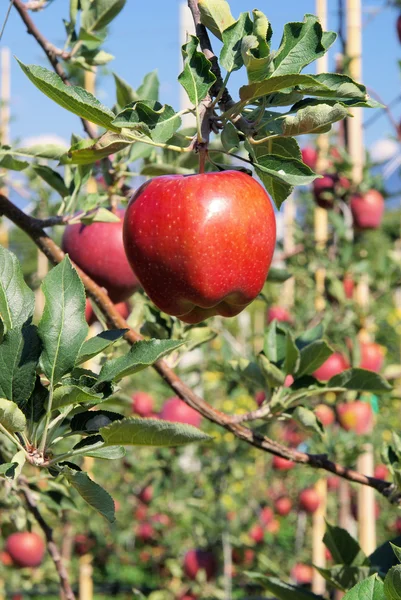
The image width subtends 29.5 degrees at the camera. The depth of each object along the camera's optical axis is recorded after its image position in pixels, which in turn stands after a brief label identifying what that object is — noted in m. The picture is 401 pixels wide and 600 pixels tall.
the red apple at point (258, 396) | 2.46
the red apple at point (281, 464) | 2.83
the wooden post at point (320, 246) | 2.47
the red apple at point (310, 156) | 2.68
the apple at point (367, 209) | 2.45
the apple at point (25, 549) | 2.58
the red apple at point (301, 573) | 2.98
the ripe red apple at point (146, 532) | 3.03
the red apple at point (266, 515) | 3.31
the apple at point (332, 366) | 2.07
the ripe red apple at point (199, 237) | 0.58
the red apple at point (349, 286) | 2.51
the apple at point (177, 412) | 2.14
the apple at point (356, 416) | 2.31
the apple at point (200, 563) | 2.54
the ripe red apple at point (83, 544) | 3.17
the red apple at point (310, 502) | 2.81
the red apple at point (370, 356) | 2.25
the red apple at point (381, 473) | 3.02
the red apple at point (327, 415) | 2.49
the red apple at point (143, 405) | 2.60
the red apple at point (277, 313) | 2.65
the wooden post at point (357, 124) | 2.28
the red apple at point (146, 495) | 2.87
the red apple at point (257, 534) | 3.12
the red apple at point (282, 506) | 3.29
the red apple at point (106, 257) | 1.00
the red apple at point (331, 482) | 2.98
